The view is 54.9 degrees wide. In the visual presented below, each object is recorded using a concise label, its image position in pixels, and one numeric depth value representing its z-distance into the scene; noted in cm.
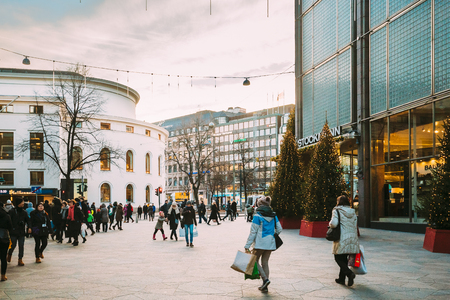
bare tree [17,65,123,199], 3228
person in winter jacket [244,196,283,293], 755
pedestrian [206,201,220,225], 2950
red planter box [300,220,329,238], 1736
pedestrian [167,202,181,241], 1794
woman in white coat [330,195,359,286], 782
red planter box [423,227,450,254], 1226
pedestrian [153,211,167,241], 1828
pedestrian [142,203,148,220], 4491
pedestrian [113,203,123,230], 2736
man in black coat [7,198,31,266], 1046
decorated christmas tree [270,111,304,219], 2166
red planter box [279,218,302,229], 2230
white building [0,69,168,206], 4881
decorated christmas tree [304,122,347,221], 1694
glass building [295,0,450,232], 1769
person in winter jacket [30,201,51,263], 1184
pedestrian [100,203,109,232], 2519
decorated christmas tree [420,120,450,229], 1231
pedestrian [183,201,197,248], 1555
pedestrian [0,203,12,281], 881
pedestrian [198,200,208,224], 3173
